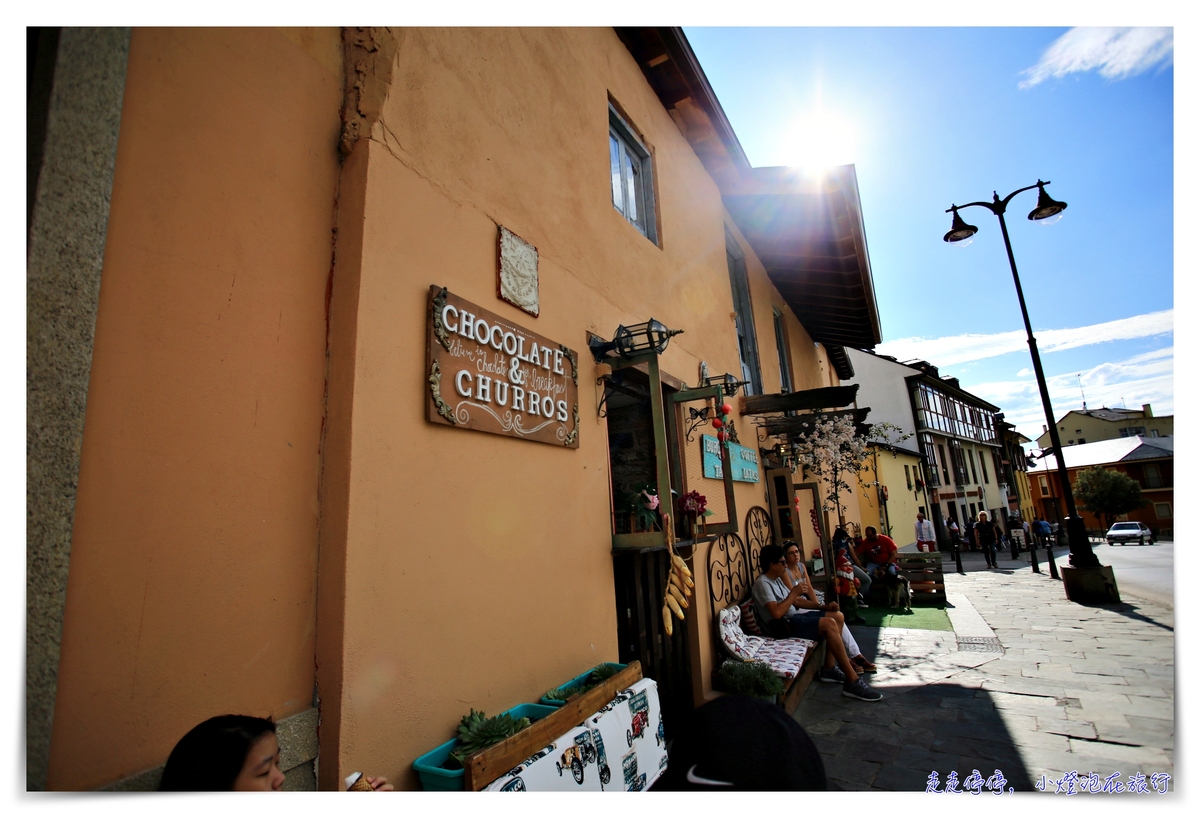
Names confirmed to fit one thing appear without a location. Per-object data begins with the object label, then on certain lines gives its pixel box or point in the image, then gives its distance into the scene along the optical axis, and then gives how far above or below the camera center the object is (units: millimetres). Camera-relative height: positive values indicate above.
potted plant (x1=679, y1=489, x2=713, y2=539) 4508 +99
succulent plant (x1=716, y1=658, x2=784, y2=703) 4453 -1324
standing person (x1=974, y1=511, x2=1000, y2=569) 15648 -934
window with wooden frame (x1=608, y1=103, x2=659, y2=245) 5359 +3413
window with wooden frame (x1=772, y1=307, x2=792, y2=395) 10805 +3071
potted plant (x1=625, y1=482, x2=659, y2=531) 3986 +72
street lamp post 8500 -753
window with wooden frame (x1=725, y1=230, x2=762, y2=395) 8453 +3072
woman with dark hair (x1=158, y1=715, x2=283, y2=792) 1520 -587
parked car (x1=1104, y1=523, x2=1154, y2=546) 26469 -1762
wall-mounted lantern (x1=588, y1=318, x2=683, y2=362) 3953 +1263
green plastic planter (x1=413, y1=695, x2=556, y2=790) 2094 -902
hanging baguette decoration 3664 -419
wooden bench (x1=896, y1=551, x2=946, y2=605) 9508 -1189
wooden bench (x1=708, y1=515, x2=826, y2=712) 5117 -731
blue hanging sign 5770 +640
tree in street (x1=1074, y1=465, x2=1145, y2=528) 29359 +283
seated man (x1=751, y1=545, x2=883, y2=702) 5570 -1051
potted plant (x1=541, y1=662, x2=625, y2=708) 2865 -873
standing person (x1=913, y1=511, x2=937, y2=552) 13938 -684
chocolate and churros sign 2607 +796
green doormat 7957 -1668
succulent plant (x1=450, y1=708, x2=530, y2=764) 2244 -831
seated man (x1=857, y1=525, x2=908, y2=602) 9547 -898
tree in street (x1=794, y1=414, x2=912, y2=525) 8805 +1020
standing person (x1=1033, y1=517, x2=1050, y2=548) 21222 -1047
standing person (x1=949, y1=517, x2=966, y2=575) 14469 -1321
